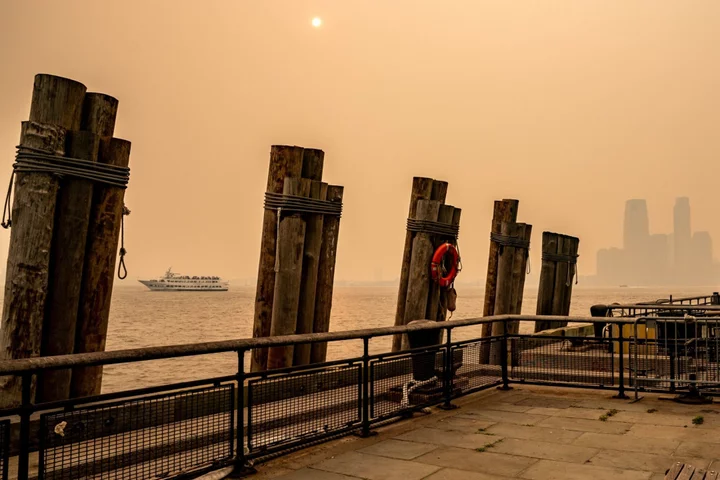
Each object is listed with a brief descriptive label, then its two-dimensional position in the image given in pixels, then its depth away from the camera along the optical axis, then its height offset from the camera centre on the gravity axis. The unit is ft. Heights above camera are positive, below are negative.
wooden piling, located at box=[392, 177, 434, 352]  37.47 +2.22
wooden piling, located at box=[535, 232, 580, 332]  57.93 +1.14
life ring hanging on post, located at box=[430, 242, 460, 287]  36.01 +0.59
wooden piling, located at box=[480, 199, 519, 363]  49.62 +2.17
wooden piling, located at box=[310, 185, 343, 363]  30.63 -0.52
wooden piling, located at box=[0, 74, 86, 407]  20.07 -0.02
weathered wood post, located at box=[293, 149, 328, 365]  29.43 -0.49
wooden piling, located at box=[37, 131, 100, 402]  20.76 -0.99
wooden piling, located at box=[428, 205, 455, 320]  36.47 -0.95
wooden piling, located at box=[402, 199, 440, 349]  35.58 +0.16
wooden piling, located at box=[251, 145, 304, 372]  28.68 +0.34
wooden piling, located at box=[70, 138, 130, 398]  21.68 -1.07
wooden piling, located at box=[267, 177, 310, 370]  27.96 -0.72
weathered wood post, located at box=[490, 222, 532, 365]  48.24 +1.24
